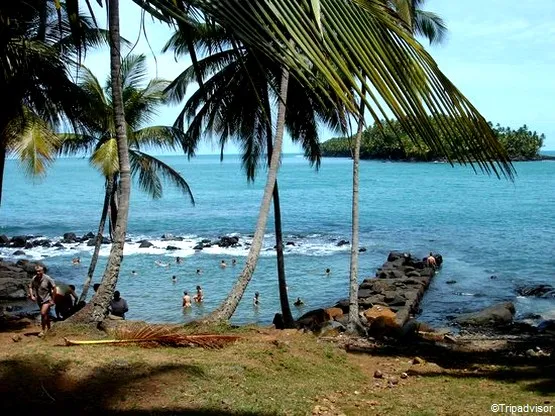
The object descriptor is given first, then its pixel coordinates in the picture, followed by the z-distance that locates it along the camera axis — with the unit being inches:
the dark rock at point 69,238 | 1672.0
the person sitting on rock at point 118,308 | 582.2
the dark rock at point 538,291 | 986.0
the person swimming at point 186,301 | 879.1
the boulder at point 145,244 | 1528.1
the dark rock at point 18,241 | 1624.0
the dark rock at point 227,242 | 1524.4
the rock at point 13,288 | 941.8
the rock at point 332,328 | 552.7
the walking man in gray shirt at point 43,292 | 465.1
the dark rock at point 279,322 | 663.4
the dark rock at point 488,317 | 767.1
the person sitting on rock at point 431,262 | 1189.7
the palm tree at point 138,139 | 710.5
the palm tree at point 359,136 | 541.9
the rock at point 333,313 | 731.3
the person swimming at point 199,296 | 909.2
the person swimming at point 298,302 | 915.0
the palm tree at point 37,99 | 452.1
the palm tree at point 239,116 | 608.1
